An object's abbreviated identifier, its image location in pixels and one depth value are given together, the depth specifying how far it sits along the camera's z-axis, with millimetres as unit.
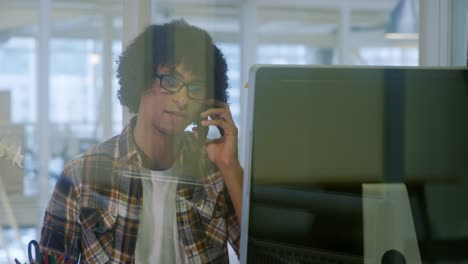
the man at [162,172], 1820
